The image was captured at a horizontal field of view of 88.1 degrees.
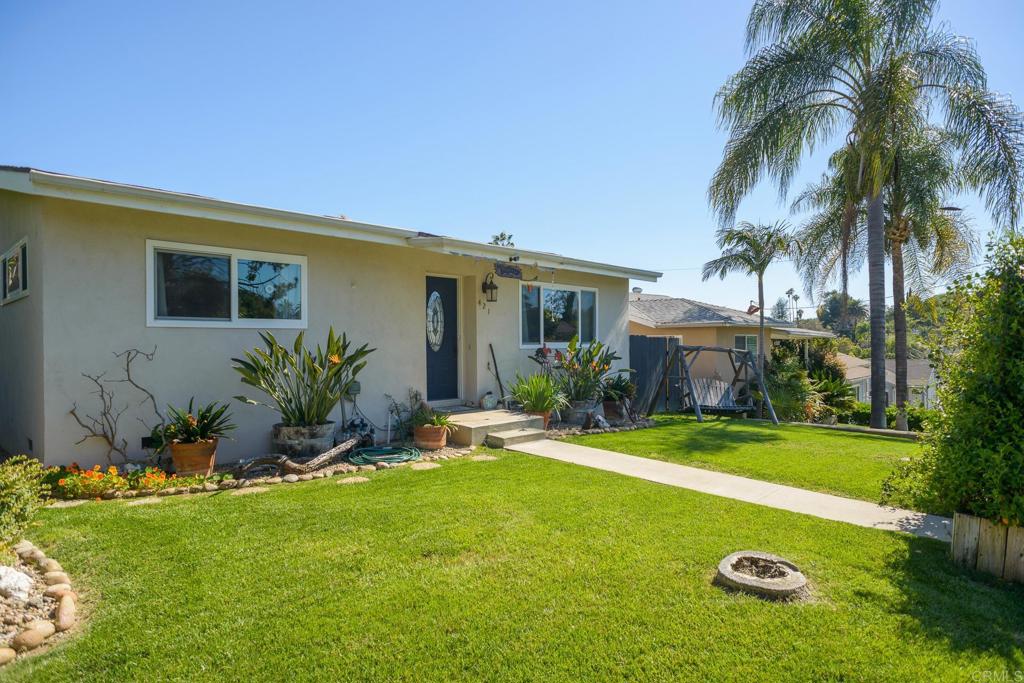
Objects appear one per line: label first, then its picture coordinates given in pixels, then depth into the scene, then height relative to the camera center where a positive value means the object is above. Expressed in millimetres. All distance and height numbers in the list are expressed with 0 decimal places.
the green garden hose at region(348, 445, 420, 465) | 6906 -1469
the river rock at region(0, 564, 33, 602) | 3146 -1447
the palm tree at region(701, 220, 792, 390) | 14805 +2803
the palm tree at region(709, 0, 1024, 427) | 10508 +5251
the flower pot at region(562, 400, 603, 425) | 9977 -1253
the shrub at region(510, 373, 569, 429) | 9148 -875
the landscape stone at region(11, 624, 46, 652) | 2791 -1566
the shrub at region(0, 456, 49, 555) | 3385 -1050
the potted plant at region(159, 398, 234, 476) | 6020 -1086
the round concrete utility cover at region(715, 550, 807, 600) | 3242 -1492
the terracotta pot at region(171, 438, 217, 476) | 6000 -1290
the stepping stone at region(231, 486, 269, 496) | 5504 -1535
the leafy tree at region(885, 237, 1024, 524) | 3598 -448
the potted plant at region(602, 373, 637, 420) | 10883 -1018
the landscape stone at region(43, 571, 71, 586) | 3422 -1515
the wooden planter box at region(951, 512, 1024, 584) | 3629 -1429
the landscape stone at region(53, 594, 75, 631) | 2971 -1543
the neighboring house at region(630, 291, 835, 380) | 18578 +665
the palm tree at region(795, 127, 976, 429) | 13695 +3254
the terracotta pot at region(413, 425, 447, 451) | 7773 -1354
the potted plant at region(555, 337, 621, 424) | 10086 -632
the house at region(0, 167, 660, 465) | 5930 +657
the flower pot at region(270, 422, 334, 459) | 6805 -1229
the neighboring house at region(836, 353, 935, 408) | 26672 -1635
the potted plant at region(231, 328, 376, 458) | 6766 -542
